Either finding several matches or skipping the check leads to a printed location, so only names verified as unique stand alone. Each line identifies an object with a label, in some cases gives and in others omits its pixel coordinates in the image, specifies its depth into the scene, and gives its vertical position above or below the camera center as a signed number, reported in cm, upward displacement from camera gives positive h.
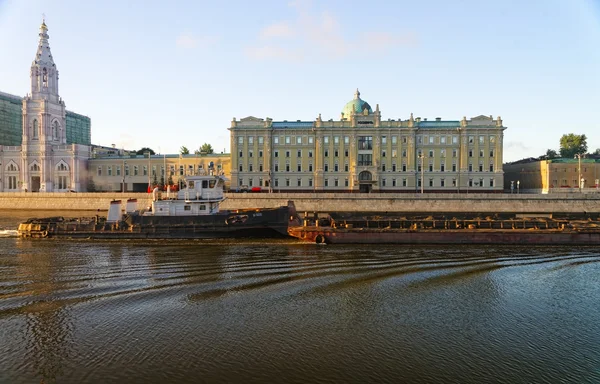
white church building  10694 +1000
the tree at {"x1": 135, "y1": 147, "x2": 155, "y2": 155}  13675 +1330
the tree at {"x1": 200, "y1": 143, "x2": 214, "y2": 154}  14800 +1509
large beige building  9725 +852
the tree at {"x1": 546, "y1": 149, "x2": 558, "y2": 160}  13912 +1263
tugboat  4547 -300
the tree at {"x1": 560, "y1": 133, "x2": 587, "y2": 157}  12706 +1378
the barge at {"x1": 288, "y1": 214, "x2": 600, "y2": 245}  4197 -387
